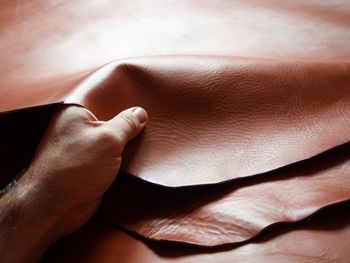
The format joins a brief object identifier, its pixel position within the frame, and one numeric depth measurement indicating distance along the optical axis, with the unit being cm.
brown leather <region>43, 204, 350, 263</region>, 67
